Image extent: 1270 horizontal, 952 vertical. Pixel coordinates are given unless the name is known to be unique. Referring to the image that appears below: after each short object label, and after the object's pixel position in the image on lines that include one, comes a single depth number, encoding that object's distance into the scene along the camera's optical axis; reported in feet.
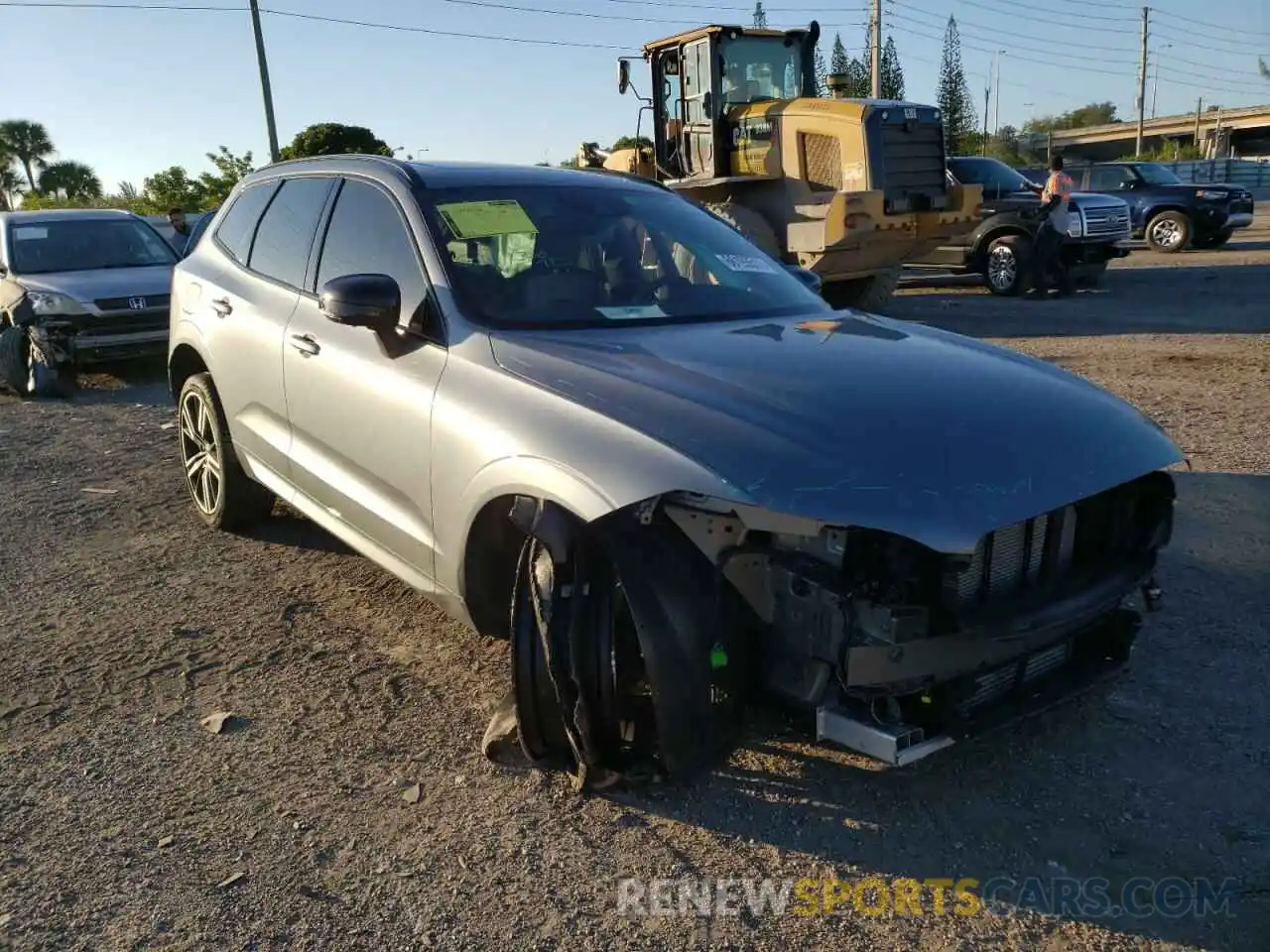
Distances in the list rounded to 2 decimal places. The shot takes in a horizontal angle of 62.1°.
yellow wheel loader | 37.14
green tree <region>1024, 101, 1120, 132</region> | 345.64
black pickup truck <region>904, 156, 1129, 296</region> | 47.91
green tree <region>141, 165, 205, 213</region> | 108.88
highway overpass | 263.90
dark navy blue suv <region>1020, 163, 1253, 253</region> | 66.80
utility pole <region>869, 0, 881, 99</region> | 106.52
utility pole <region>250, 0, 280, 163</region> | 84.23
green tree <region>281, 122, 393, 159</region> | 119.03
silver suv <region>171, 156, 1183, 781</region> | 8.57
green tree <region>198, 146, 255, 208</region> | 107.04
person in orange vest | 46.98
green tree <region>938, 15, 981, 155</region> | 191.11
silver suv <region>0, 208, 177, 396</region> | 31.40
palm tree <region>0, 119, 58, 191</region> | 207.51
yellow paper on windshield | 12.26
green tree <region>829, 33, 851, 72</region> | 178.09
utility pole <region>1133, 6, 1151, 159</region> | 236.02
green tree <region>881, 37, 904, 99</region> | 160.97
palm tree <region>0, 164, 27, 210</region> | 196.34
